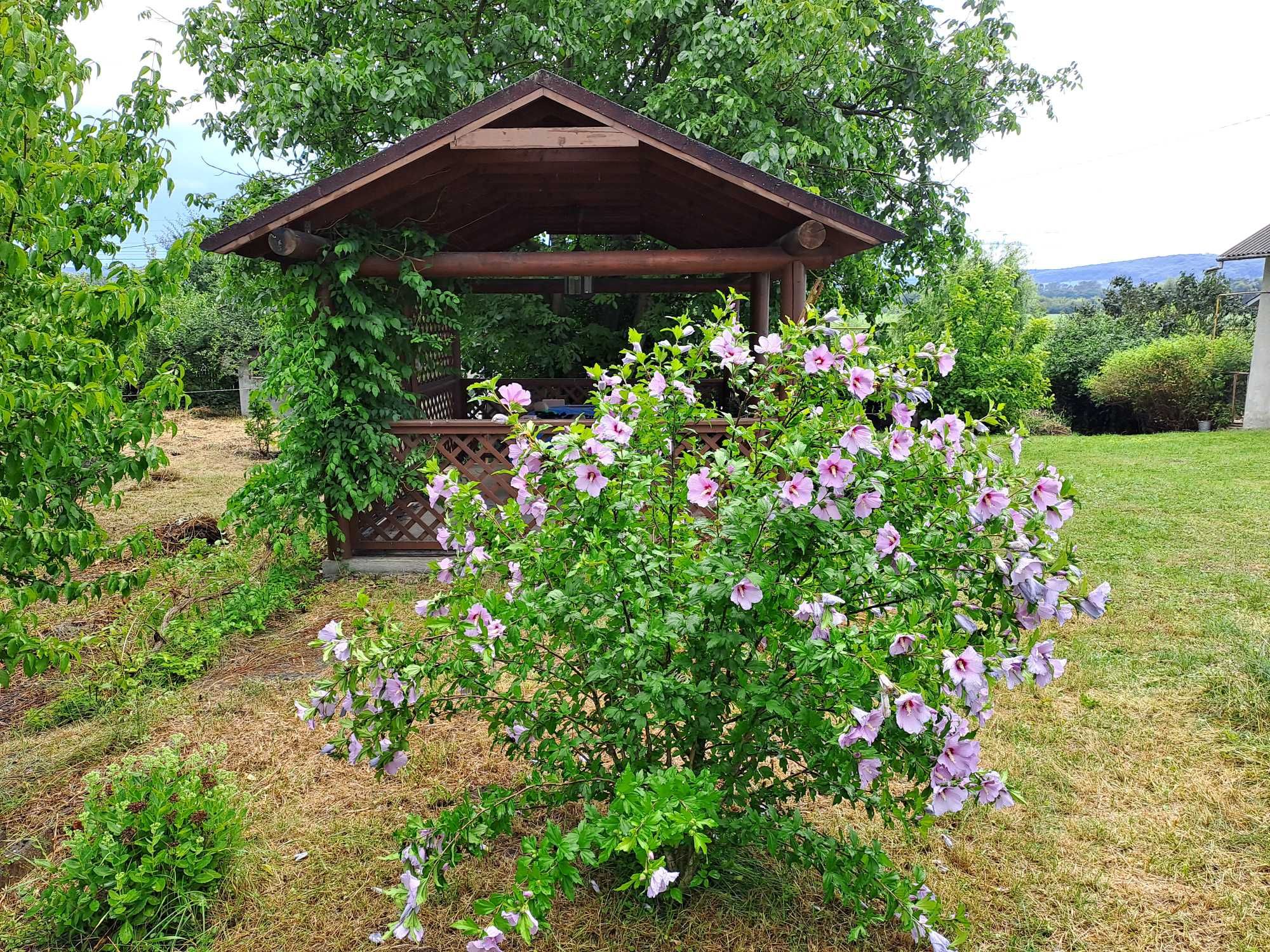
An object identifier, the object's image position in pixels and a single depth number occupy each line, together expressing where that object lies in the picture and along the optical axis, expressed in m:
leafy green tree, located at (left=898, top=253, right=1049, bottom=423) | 15.35
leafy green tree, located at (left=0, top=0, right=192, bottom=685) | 2.51
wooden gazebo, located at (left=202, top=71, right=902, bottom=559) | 5.27
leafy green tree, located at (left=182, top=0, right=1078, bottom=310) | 8.83
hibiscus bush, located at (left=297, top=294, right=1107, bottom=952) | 1.96
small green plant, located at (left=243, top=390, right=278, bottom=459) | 11.80
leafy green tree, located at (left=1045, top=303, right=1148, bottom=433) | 20.67
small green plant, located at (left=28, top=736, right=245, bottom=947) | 2.45
